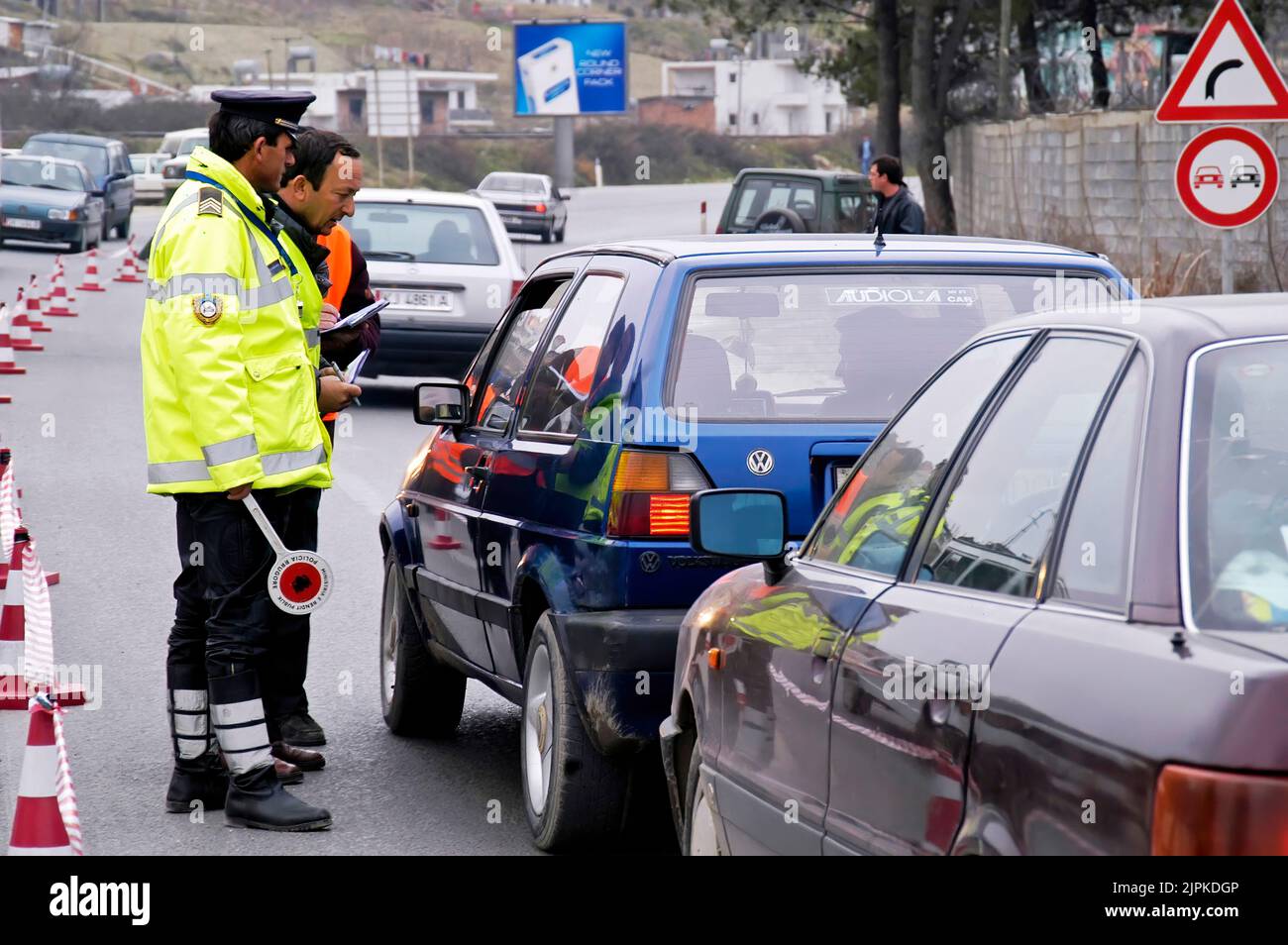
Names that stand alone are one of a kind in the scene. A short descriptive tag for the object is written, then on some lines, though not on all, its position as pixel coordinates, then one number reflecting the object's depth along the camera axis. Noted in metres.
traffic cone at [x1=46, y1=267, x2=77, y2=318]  26.74
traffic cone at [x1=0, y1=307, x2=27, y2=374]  19.59
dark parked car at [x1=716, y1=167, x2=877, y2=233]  26.00
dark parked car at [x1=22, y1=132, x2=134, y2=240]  41.03
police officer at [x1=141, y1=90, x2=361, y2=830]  5.81
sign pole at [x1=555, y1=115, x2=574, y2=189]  82.00
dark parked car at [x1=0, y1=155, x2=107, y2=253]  37.16
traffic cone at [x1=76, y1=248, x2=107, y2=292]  31.08
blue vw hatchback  5.45
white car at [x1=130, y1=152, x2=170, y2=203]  61.46
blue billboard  81.44
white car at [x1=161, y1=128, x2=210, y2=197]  41.18
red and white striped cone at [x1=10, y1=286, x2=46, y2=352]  23.63
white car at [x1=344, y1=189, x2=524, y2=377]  17.17
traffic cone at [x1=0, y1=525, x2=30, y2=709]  7.66
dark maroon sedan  2.58
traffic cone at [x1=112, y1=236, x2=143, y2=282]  33.53
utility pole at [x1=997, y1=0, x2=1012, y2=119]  34.97
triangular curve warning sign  11.27
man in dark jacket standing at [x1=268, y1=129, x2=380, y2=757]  6.77
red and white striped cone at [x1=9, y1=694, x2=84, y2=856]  5.23
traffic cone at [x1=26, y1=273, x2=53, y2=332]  24.27
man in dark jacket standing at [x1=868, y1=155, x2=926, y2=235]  15.01
